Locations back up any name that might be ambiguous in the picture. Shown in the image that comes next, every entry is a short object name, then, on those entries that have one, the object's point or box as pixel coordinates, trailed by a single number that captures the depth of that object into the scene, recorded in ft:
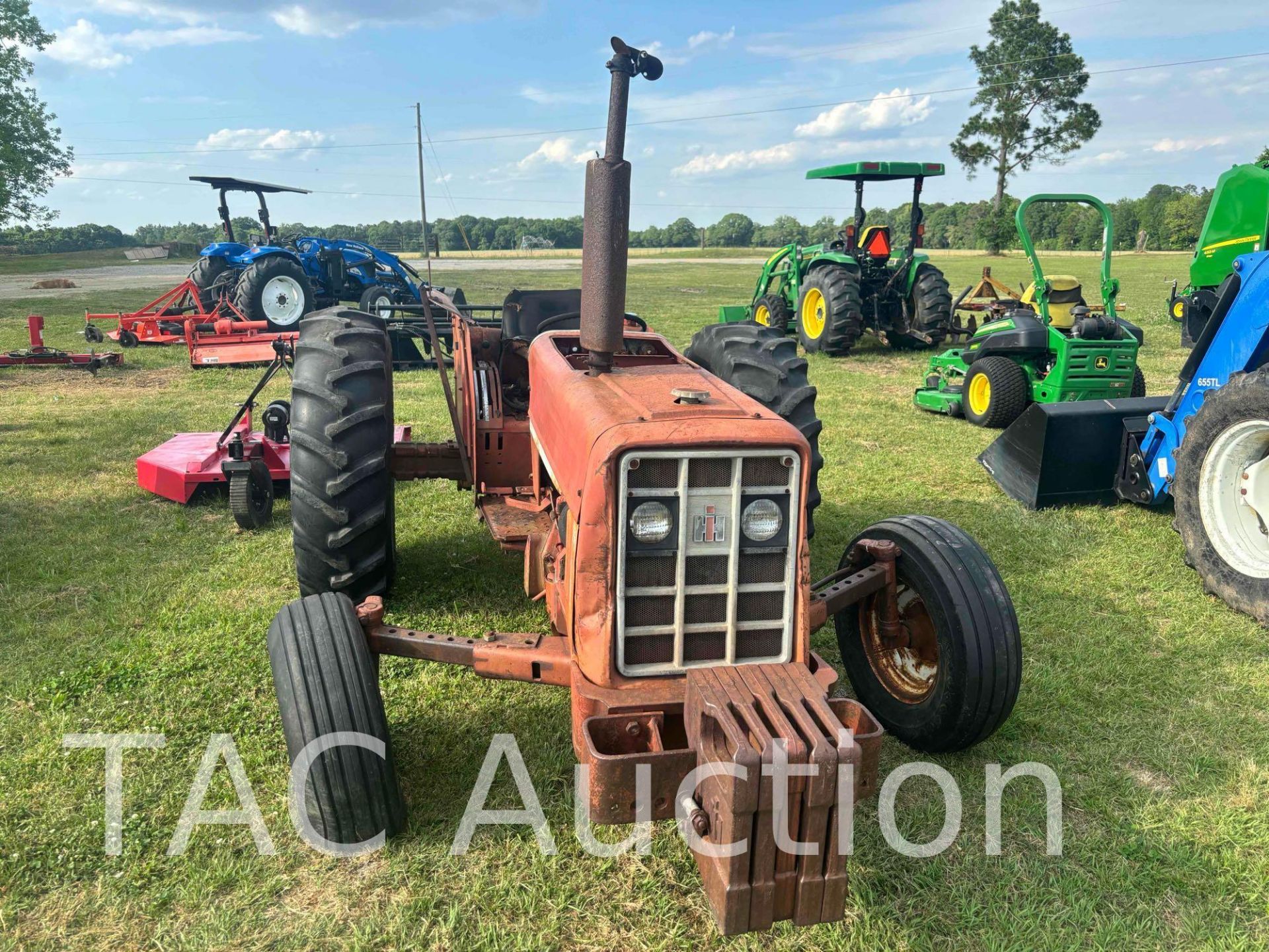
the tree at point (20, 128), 94.07
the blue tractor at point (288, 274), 41.78
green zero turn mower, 25.49
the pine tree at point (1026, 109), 145.59
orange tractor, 6.80
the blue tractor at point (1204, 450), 14.66
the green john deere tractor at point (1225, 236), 17.35
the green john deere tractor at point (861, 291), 39.83
